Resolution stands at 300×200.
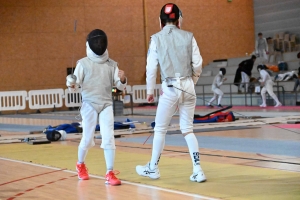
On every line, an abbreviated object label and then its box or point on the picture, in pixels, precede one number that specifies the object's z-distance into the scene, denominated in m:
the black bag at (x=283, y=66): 23.50
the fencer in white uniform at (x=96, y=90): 5.97
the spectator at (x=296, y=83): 20.81
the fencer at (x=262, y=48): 24.91
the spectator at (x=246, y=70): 23.16
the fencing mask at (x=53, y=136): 10.82
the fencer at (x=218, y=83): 22.12
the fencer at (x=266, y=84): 20.53
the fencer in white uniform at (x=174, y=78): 5.84
